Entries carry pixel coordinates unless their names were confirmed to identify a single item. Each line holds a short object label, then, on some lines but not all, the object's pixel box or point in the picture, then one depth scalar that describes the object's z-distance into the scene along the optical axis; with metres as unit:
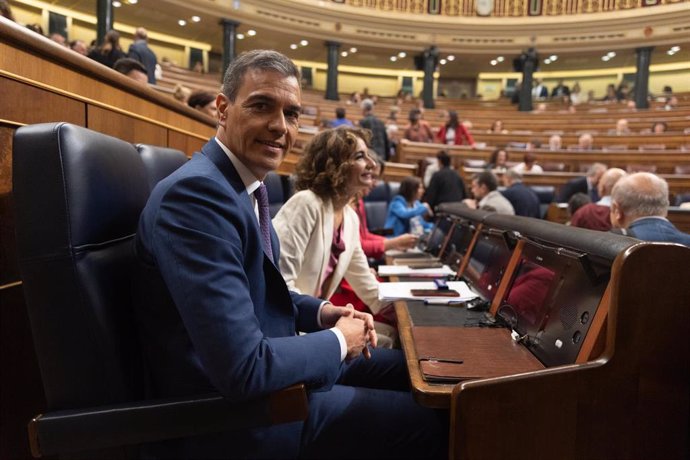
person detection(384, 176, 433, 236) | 3.87
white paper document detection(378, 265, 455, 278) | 1.94
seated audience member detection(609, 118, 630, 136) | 7.91
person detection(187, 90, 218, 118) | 3.31
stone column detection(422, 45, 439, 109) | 13.12
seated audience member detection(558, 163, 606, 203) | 4.82
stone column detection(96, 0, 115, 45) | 8.41
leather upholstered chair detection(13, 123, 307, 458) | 0.73
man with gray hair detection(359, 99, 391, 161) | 6.07
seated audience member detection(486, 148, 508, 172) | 6.36
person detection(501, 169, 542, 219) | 4.20
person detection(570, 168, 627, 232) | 2.83
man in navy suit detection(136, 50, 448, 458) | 0.74
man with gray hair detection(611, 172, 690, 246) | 1.78
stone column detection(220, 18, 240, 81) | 11.21
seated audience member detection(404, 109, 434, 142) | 7.40
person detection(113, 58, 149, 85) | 2.99
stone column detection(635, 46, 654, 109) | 11.60
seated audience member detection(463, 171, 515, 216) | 3.86
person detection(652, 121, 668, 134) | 7.84
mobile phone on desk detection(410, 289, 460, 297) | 1.51
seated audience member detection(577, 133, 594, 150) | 7.25
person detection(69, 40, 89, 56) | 5.30
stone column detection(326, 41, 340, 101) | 12.84
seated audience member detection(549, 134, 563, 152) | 7.54
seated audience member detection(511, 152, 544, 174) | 6.36
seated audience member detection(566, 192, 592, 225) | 3.54
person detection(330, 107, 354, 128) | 5.87
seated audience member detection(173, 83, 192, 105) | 3.84
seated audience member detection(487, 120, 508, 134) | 9.43
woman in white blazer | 1.56
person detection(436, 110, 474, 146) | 7.42
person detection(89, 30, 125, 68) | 4.00
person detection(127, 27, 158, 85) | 5.43
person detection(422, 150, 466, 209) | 4.84
